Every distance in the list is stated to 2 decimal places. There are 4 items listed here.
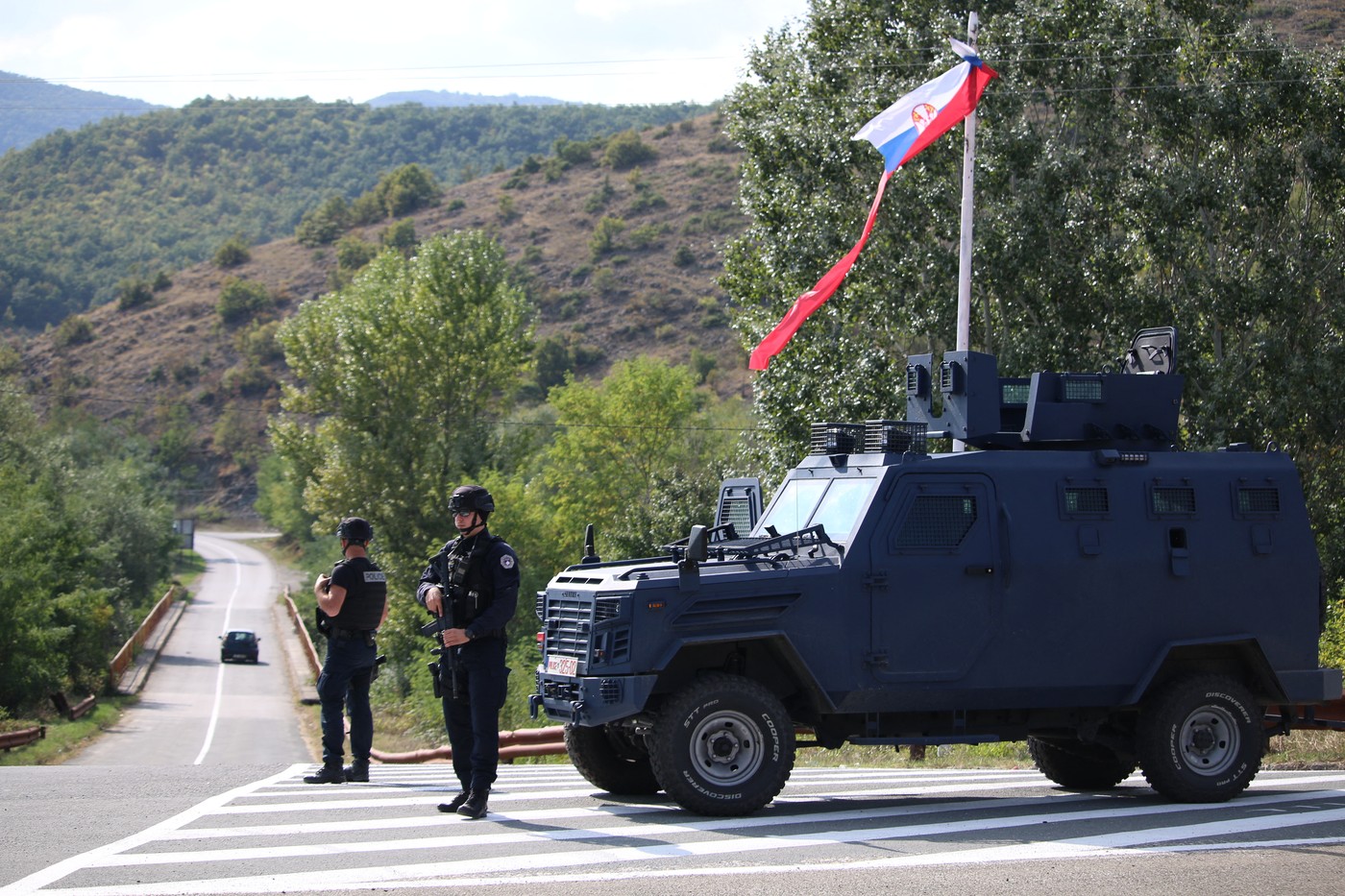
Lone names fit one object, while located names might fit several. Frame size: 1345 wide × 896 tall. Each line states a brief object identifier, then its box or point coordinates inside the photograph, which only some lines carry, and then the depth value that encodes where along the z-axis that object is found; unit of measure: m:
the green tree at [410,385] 48.09
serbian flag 19.48
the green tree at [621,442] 55.84
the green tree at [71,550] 36.94
